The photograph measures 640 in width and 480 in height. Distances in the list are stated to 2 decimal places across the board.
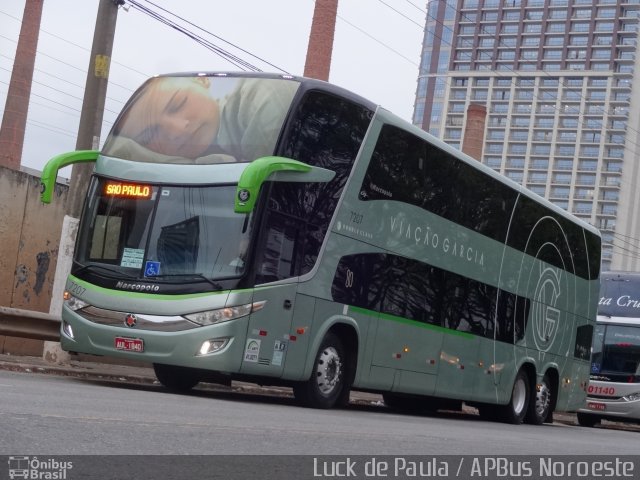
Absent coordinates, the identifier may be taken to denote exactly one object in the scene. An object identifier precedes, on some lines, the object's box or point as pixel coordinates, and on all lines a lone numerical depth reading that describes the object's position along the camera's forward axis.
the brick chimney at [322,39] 44.12
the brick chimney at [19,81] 55.38
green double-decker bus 13.63
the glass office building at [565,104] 163.75
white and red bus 26.62
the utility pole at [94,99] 18.23
